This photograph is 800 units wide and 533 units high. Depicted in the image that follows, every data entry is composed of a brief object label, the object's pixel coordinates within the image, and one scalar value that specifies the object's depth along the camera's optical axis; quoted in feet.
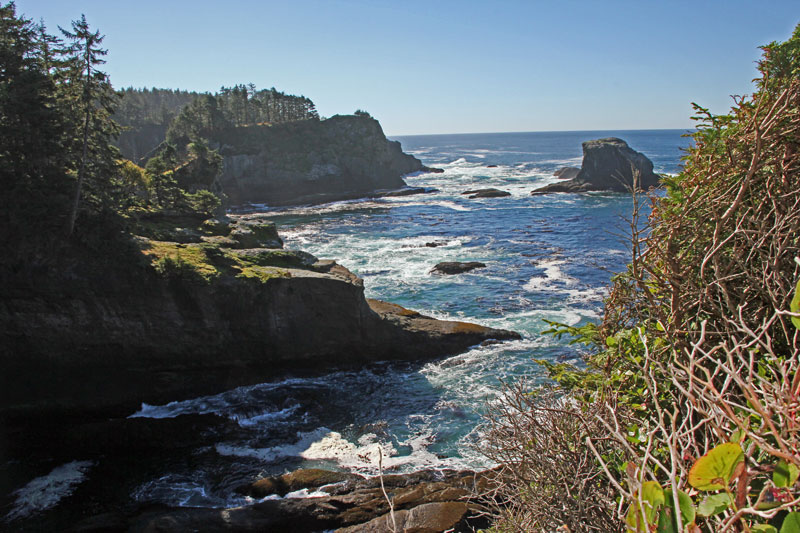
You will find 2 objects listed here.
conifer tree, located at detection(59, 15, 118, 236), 68.23
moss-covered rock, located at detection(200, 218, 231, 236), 98.35
